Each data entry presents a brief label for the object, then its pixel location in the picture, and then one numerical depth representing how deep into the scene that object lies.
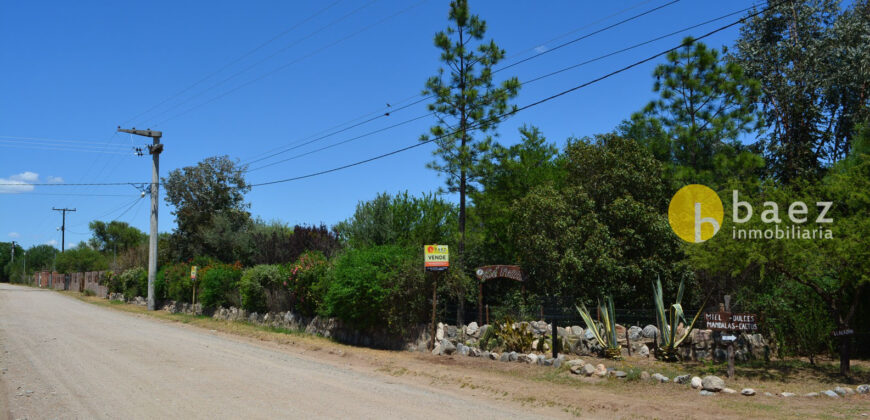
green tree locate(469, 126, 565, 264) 24.11
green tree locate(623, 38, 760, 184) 23.59
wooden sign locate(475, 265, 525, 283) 18.06
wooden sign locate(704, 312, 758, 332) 12.16
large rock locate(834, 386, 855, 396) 10.68
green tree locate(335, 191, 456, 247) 25.03
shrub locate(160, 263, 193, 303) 36.38
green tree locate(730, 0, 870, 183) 27.98
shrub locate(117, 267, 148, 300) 45.50
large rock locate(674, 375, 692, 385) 11.62
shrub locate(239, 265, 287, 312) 26.16
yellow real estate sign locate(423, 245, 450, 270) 17.77
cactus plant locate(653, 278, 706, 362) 14.30
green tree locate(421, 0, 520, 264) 20.52
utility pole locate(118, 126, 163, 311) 37.88
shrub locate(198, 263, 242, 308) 30.80
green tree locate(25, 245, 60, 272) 117.00
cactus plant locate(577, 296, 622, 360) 14.37
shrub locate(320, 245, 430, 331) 18.52
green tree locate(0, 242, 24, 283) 128.88
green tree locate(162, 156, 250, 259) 43.66
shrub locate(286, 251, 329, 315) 22.52
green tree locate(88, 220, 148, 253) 104.32
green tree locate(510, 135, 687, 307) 18.50
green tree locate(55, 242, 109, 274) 91.44
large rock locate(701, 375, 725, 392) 11.00
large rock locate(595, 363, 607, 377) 12.70
